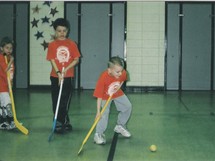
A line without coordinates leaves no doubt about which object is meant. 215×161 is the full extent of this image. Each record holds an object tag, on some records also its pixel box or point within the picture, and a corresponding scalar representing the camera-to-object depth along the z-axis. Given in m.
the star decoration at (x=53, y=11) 11.44
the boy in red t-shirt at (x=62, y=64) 5.18
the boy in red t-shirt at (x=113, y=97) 4.43
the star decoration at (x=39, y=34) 11.49
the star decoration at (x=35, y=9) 11.48
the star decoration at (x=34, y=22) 11.48
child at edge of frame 5.28
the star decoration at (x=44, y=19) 11.48
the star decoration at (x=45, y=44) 11.52
